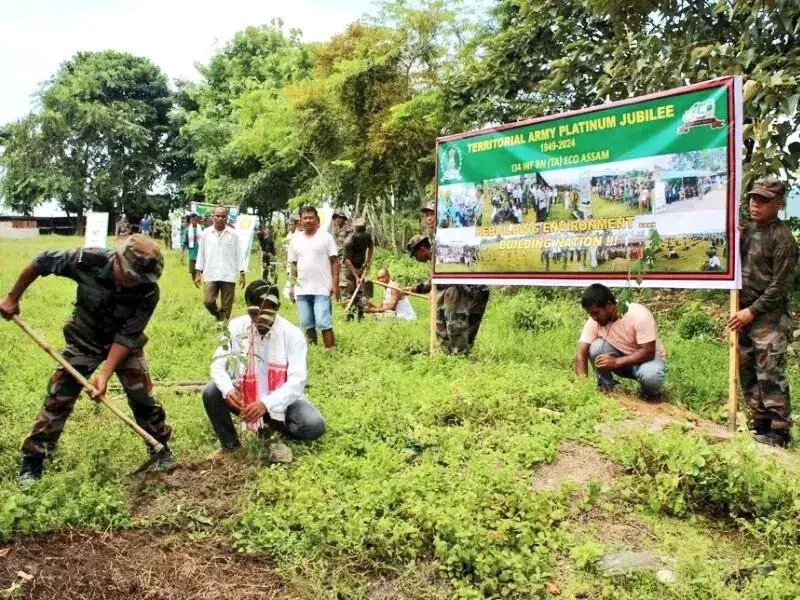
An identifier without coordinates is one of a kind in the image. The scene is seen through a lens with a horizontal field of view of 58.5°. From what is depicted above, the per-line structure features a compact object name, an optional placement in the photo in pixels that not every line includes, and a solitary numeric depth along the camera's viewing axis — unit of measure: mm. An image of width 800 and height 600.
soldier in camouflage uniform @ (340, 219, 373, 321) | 10289
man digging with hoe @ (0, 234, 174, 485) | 3924
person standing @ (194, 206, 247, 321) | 8469
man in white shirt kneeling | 4328
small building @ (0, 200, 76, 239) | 40500
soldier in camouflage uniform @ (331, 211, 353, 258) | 11505
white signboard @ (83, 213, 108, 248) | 14234
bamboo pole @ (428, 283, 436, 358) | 6996
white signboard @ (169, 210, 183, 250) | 25047
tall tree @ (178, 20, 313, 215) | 25984
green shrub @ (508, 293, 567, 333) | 8867
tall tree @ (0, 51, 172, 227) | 36844
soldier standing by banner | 4629
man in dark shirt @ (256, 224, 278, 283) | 16906
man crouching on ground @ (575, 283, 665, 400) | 5320
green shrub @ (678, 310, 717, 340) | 8500
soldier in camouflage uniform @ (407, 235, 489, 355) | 7047
